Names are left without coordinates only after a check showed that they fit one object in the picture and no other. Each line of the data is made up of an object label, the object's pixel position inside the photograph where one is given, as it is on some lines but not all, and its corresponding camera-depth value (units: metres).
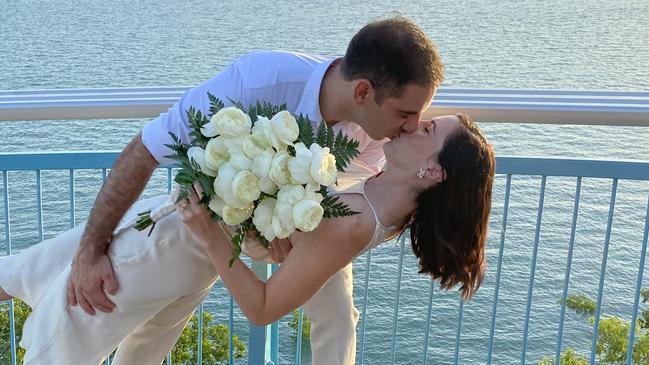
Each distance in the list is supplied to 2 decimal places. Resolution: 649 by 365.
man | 2.05
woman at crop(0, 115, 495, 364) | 1.96
